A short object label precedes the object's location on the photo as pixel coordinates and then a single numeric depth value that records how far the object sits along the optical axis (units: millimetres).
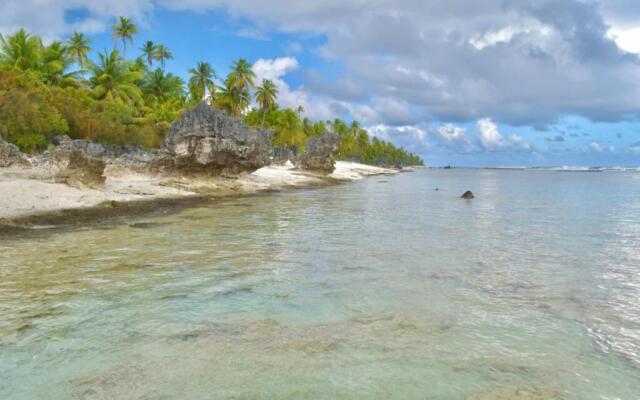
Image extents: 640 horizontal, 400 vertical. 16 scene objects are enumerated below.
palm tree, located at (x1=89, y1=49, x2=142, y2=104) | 53562
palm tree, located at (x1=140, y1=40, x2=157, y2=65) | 76125
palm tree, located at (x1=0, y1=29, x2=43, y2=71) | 44406
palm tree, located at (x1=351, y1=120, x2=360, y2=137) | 153538
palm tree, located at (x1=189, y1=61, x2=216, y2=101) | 70625
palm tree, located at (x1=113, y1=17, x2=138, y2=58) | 68688
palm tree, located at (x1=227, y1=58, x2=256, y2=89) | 68500
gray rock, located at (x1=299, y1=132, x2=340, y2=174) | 61938
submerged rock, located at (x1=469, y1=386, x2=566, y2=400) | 4688
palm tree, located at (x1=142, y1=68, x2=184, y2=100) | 69000
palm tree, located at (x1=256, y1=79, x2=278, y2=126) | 80312
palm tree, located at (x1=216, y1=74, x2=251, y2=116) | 69250
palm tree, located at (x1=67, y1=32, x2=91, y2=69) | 59125
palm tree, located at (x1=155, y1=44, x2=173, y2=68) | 76950
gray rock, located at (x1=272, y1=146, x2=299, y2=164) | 73500
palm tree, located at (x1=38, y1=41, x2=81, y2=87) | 47469
